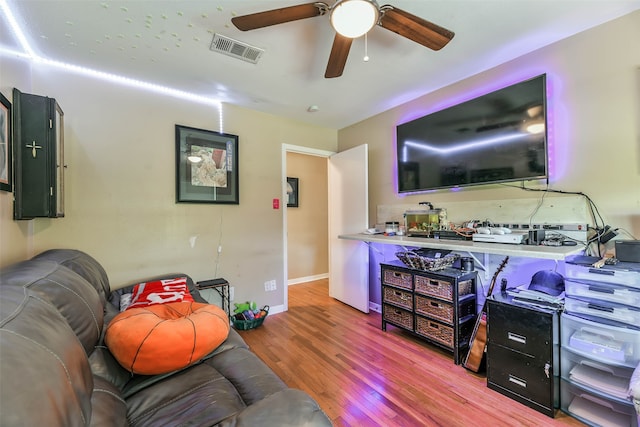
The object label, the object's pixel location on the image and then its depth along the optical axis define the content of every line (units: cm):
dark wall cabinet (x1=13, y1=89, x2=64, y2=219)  161
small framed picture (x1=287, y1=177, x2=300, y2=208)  473
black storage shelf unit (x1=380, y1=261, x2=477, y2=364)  214
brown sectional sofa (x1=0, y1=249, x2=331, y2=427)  55
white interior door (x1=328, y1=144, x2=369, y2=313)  329
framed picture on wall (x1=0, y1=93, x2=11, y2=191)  144
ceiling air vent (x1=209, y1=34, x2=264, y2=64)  188
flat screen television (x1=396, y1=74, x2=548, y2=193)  200
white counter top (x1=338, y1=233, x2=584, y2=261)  153
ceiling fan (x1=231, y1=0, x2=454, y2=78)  135
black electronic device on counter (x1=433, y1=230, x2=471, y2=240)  224
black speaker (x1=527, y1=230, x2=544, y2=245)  187
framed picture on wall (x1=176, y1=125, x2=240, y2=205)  271
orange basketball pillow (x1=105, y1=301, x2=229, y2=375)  120
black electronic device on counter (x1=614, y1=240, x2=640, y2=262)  152
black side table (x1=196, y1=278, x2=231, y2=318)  265
